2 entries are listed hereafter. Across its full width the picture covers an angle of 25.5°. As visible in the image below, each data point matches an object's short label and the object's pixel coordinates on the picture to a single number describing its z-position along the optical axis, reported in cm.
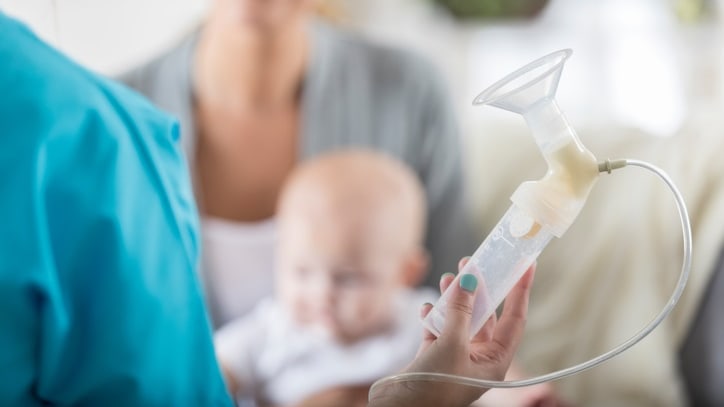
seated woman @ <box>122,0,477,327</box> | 172
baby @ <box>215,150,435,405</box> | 159
